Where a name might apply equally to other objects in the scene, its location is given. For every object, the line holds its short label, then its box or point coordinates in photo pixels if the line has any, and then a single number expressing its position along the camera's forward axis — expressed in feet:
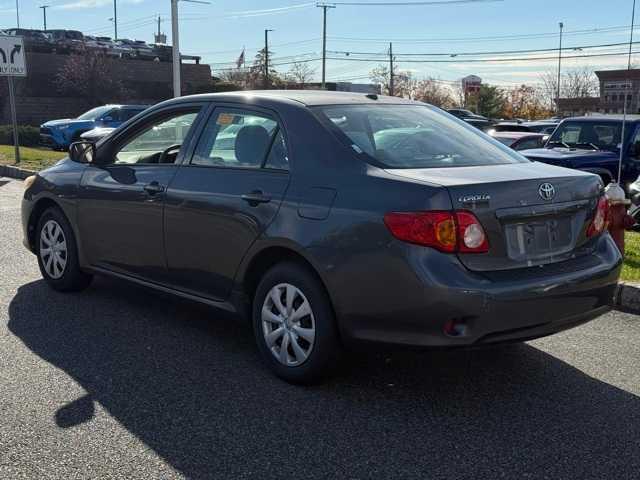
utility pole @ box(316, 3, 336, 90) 213.66
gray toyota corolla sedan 12.37
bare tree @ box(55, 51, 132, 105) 133.08
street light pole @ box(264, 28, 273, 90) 217.15
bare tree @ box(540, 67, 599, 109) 263.49
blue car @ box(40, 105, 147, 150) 75.36
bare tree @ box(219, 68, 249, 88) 223.20
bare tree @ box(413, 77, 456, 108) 261.03
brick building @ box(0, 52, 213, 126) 127.13
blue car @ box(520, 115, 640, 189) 36.73
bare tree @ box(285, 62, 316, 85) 238.48
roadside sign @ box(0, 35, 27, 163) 53.42
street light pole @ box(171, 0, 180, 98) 71.41
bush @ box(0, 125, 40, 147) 84.74
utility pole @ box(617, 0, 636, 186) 26.27
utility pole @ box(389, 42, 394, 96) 247.48
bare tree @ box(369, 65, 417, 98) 263.08
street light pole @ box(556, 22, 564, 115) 218.79
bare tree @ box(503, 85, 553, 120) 241.76
